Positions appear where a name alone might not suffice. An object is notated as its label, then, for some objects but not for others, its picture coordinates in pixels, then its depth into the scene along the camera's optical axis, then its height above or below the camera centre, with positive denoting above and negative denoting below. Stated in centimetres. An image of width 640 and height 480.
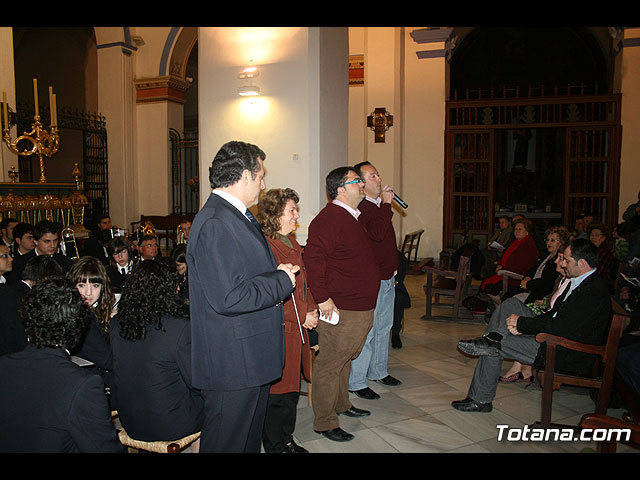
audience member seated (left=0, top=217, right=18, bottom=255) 557 -37
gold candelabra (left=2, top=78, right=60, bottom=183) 739 +84
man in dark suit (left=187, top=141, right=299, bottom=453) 200 -42
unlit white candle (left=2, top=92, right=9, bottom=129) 718 +119
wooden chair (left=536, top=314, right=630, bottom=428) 299 -107
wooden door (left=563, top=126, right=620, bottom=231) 954 +42
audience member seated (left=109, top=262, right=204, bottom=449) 218 -67
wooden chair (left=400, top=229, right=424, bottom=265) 878 -94
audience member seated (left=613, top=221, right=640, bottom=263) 536 -52
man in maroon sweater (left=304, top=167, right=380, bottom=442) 311 -57
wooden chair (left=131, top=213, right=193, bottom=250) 1123 -59
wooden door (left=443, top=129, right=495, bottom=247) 1009 +20
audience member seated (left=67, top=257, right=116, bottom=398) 292 -53
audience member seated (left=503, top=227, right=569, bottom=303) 481 -77
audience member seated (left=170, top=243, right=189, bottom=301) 373 -45
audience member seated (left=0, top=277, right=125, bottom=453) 155 -62
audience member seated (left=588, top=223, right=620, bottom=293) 595 -70
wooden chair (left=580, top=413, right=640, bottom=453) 203 -93
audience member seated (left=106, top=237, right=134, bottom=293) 407 -53
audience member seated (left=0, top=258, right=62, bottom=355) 265 -66
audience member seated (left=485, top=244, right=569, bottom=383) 378 -87
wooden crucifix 988 +140
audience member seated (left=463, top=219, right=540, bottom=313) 580 -74
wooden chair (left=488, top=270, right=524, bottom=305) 557 -95
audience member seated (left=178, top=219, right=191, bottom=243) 523 -36
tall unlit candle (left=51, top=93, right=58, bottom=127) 738 +118
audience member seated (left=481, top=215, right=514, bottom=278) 767 -76
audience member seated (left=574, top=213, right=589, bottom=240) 792 -48
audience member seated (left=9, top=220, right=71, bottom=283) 419 -41
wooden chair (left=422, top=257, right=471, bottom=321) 591 -110
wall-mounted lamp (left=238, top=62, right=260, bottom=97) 586 +133
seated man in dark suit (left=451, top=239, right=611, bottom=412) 317 -86
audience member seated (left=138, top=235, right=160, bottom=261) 454 -46
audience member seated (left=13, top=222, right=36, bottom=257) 439 -36
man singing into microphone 382 -61
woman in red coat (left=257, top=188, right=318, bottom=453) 275 -69
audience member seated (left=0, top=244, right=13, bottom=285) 345 -44
